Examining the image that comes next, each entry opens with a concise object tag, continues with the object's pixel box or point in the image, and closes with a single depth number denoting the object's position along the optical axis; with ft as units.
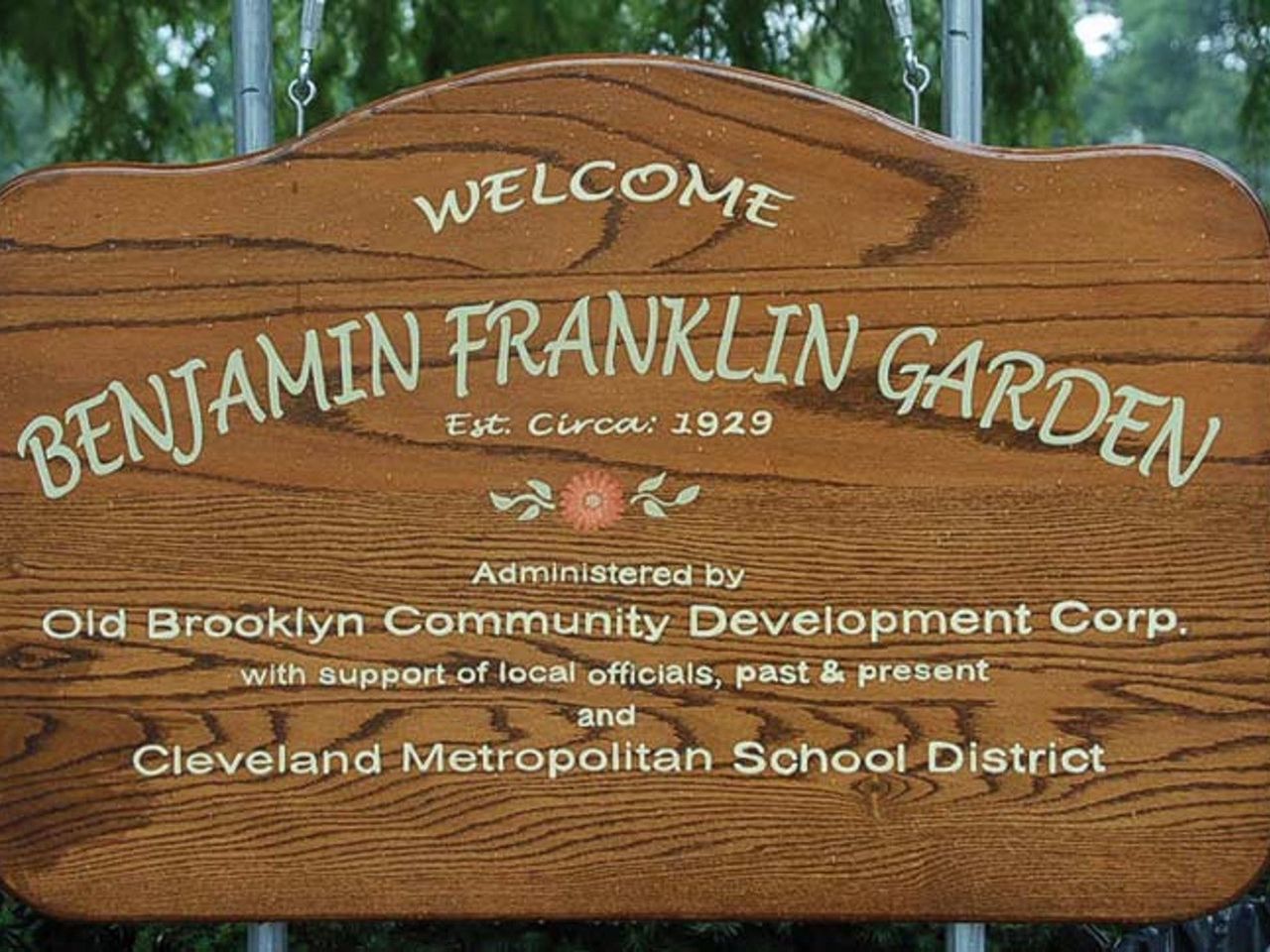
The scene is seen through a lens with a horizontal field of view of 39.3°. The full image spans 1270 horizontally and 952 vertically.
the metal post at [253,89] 7.70
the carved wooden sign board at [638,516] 6.86
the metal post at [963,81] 7.50
